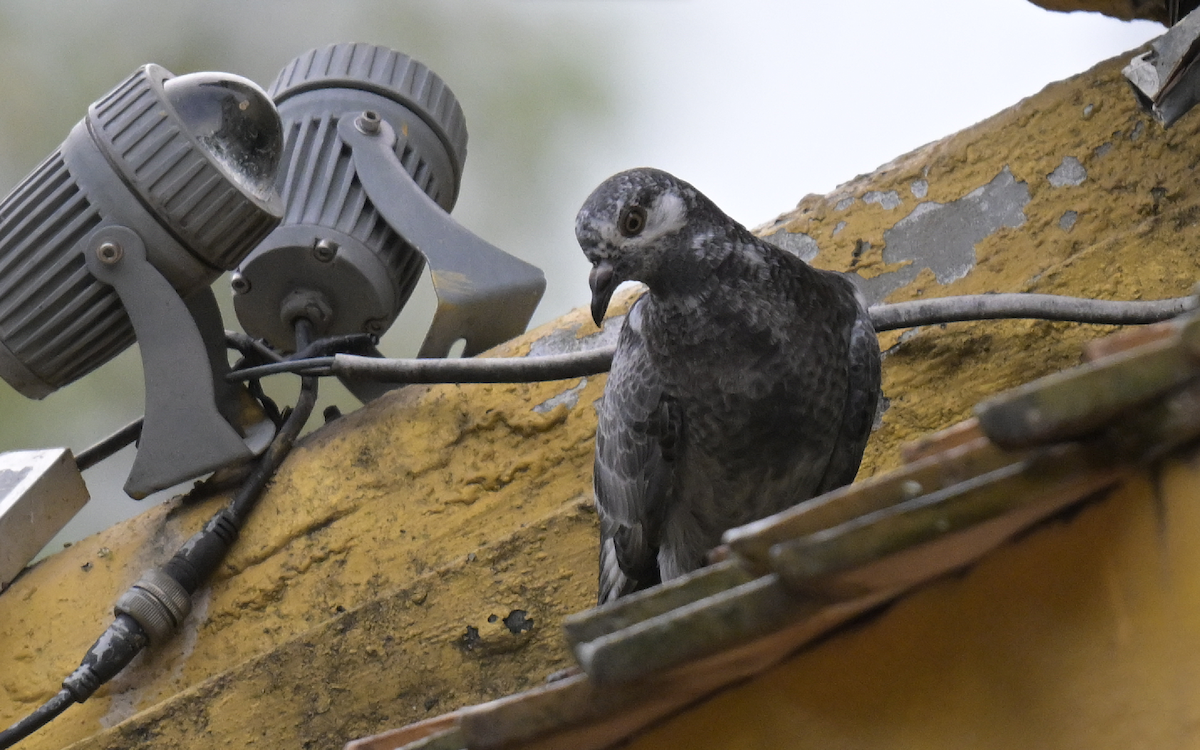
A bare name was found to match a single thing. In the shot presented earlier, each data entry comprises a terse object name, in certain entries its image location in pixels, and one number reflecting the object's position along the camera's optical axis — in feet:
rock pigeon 20.96
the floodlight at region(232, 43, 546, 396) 21.50
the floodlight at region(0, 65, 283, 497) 21.27
